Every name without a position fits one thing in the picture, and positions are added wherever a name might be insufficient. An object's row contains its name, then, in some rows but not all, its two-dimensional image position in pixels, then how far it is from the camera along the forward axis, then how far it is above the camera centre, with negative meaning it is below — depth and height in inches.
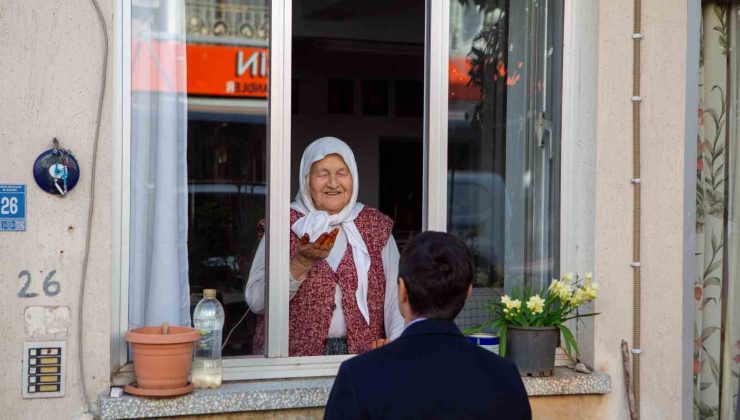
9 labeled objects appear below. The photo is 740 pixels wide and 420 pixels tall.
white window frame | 140.0 +5.7
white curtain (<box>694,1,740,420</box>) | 173.8 -4.4
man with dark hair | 86.5 -14.2
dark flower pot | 153.0 -21.6
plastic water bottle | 140.5 -19.9
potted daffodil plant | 152.9 -18.2
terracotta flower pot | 131.5 -20.4
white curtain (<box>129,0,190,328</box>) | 142.7 +4.8
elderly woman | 155.0 -10.1
